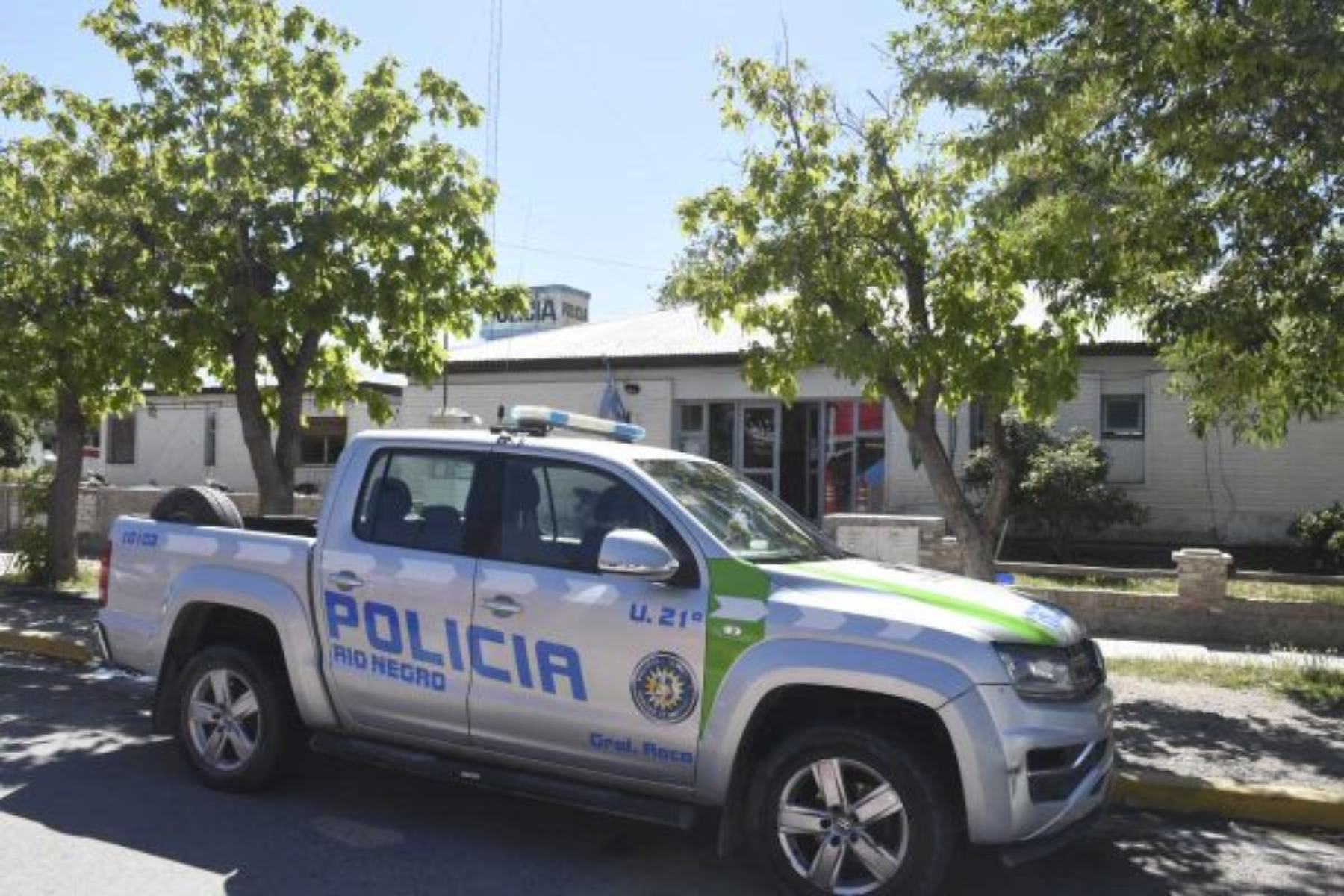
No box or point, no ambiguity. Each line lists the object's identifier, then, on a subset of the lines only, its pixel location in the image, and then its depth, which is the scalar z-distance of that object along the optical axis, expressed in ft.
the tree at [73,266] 36.76
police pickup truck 14.56
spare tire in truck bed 21.33
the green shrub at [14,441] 104.58
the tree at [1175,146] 23.30
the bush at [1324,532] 52.49
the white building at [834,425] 59.98
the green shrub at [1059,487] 55.16
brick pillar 37.19
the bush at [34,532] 49.21
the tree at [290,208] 34.73
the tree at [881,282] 28.35
